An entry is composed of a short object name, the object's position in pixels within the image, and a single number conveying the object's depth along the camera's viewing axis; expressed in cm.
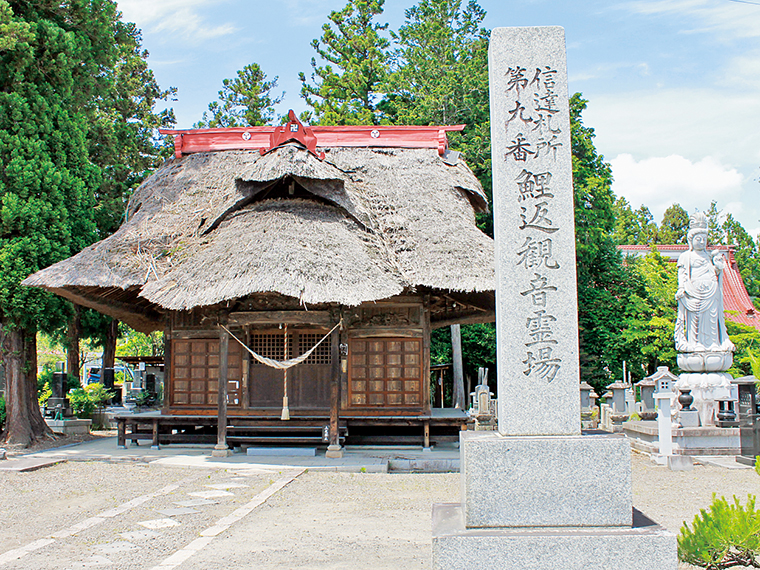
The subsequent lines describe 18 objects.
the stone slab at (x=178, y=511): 682
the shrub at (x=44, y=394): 1572
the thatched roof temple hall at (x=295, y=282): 1050
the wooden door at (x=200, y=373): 1254
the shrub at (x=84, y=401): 1588
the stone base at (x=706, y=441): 1123
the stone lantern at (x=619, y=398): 1688
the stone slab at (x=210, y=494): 779
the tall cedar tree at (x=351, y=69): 2642
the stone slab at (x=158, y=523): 627
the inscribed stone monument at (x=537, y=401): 363
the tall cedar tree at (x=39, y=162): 1152
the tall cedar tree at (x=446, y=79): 2275
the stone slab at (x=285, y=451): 1127
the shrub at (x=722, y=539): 400
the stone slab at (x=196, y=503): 727
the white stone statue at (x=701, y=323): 1241
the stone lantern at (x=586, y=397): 1712
